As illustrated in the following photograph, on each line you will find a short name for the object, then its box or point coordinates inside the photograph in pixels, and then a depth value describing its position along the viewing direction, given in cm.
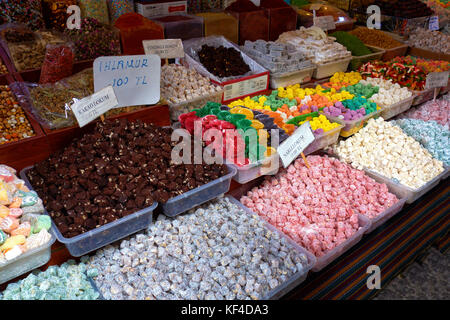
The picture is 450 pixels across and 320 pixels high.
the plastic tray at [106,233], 139
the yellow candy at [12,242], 125
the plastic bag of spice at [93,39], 230
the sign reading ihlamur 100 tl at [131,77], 180
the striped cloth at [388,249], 172
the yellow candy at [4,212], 134
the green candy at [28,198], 142
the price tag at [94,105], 165
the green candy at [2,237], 126
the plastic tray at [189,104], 223
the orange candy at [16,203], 140
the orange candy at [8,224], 131
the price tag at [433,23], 399
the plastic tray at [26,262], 126
